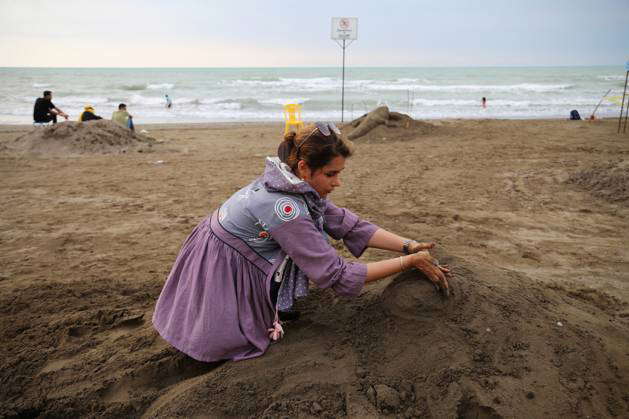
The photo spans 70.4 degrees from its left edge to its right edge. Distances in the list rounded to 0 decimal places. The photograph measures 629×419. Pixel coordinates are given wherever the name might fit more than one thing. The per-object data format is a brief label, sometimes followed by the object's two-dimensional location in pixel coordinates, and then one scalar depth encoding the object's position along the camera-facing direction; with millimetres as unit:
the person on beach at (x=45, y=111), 9758
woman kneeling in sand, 1769
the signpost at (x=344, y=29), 12227
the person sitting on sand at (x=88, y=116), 10012
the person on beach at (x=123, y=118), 10305
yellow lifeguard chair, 10422
